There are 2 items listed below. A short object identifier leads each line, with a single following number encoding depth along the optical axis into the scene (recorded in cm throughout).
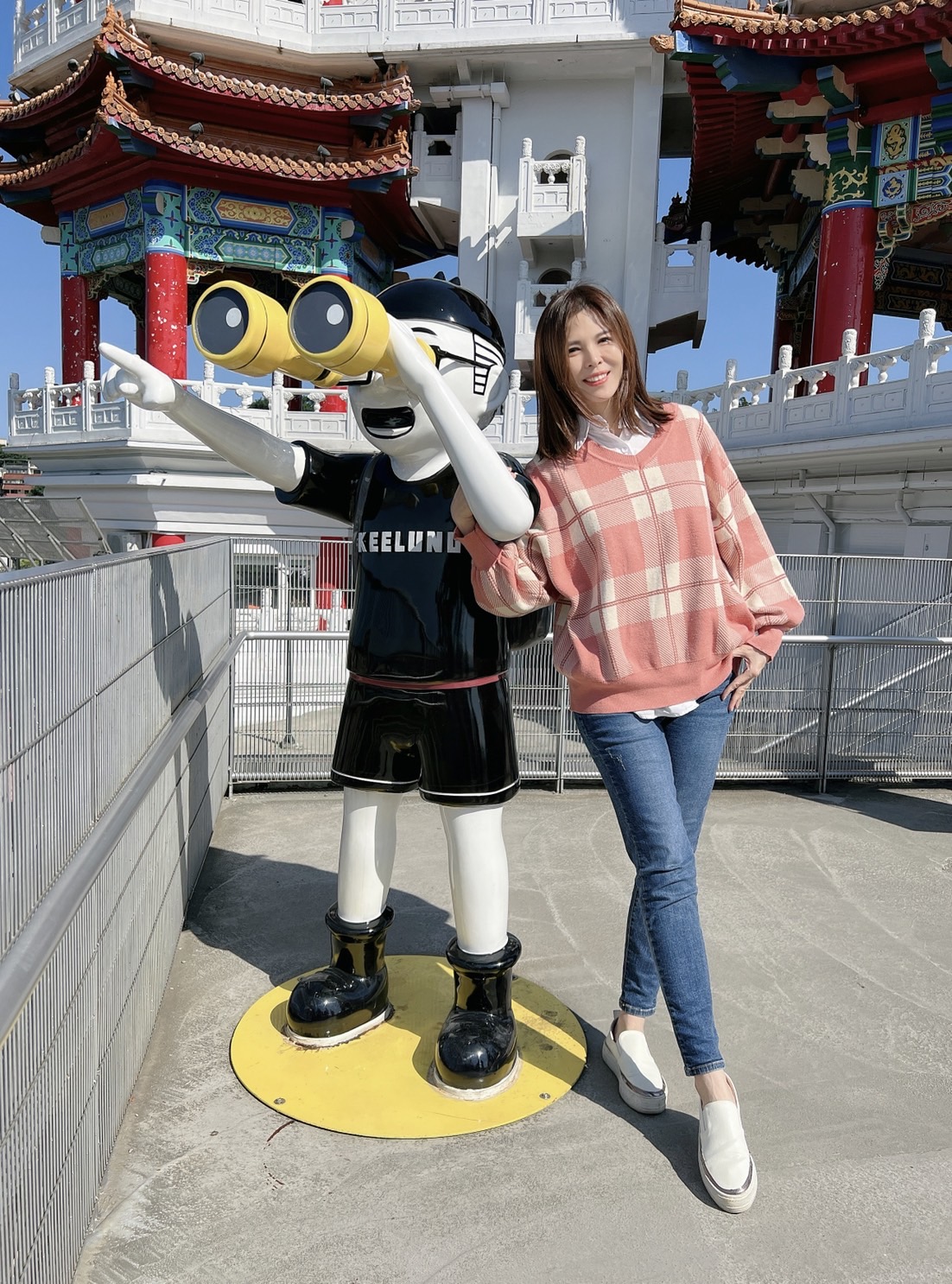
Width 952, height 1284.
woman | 187
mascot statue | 220
